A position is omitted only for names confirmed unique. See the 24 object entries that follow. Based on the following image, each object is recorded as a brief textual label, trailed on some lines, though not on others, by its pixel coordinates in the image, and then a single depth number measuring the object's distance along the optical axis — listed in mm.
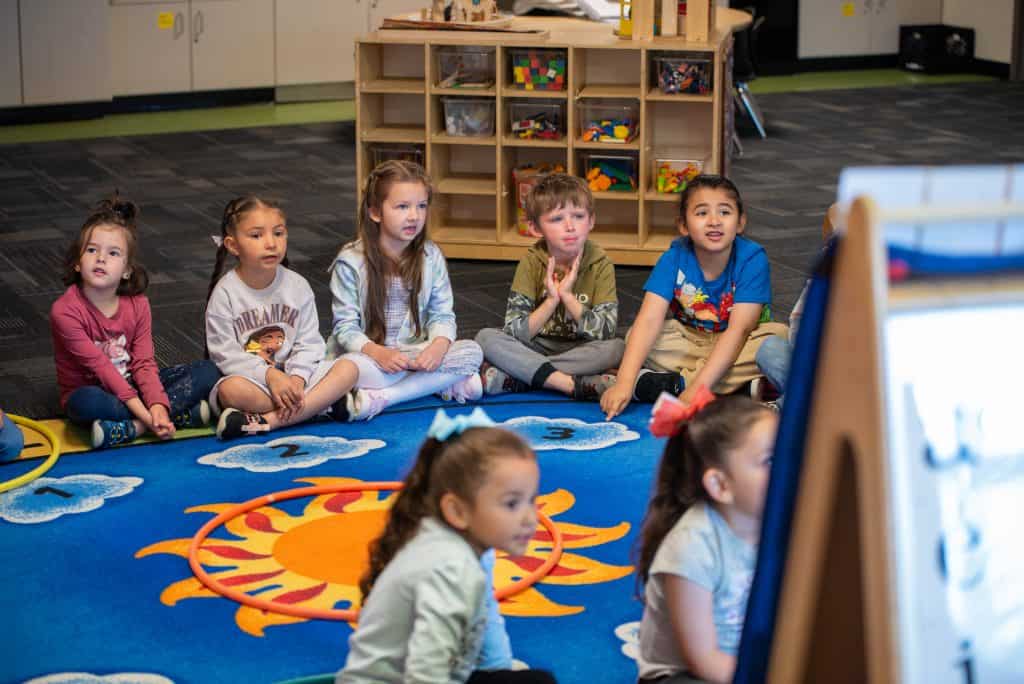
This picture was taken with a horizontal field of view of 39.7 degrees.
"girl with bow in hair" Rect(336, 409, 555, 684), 1937
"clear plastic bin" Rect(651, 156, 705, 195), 5348
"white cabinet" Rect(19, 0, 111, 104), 8492
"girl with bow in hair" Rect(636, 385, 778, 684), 2020
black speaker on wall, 11055
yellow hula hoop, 3254
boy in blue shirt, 3820
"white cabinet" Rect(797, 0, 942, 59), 11047
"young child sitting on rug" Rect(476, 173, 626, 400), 3994
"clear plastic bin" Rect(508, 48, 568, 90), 5316
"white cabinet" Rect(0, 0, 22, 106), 8367
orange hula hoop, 2627
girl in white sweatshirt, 3721
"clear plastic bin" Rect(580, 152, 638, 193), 5414
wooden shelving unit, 5289
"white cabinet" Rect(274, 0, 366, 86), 9430
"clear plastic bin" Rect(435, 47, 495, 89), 5414
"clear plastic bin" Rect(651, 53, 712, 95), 5199
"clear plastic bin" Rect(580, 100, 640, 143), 5359
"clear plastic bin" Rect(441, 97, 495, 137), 5449
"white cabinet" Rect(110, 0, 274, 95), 8977
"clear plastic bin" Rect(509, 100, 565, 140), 5410
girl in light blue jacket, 3869
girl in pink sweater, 3586
